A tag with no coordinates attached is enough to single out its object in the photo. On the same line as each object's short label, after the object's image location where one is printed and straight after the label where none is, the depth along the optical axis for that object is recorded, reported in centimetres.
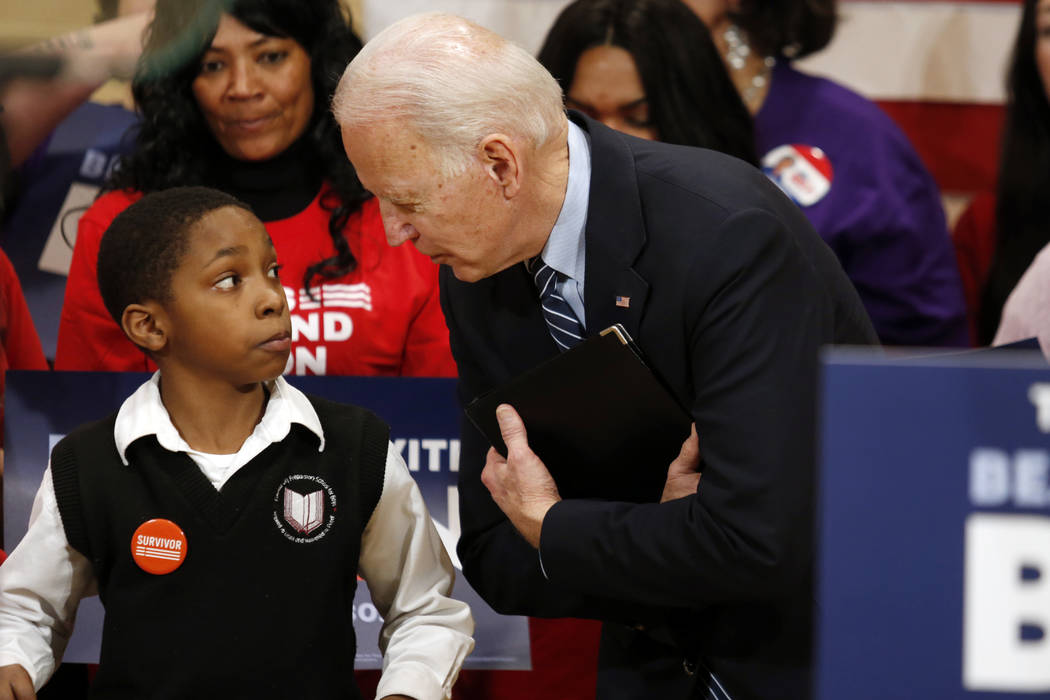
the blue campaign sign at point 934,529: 727
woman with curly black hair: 840
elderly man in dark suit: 764
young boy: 786
